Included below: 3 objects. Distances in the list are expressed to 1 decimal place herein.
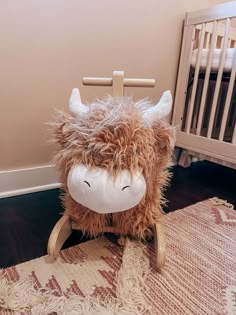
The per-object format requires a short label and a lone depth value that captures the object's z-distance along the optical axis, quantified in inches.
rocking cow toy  24.3
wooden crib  46.4
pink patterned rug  22.3
